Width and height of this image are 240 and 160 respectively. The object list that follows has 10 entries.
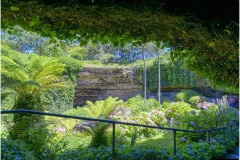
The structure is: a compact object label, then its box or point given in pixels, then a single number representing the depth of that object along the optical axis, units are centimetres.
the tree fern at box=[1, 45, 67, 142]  587
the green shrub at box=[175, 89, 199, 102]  1238
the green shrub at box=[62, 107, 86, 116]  984
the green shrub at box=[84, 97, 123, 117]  874
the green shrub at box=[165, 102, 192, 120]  863
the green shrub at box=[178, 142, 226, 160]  311
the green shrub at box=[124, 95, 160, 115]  1035
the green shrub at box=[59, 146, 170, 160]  236
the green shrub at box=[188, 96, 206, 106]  1129
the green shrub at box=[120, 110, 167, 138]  693
